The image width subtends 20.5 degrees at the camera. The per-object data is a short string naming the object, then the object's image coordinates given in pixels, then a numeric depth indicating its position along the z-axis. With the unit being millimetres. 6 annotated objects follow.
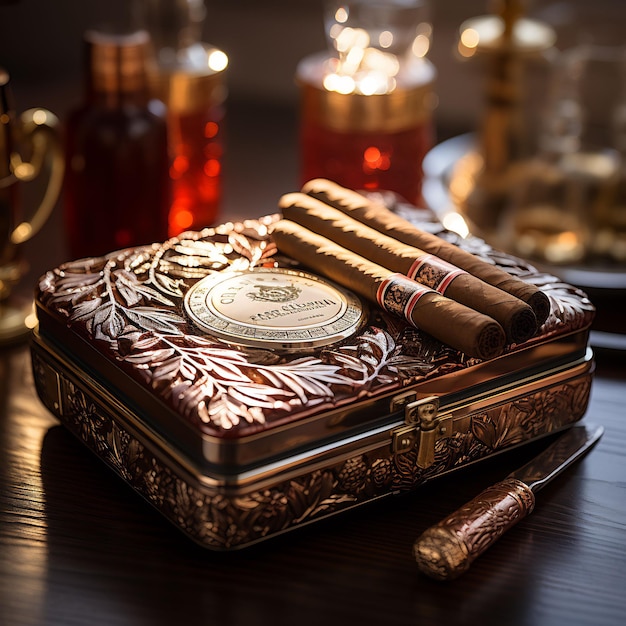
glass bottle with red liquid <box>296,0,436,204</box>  1085
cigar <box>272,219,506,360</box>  796
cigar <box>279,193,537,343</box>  806
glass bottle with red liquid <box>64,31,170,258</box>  993
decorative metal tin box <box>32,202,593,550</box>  757
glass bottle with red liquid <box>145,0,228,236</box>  1100
